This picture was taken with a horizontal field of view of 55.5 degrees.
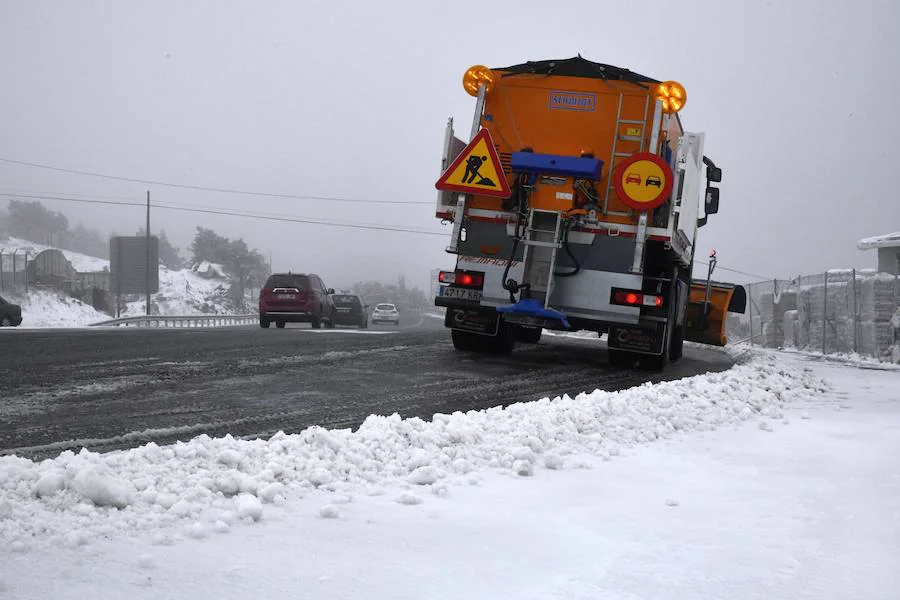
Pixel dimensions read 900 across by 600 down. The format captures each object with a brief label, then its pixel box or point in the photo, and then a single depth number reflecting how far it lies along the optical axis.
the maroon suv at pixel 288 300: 26.97
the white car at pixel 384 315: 51.81
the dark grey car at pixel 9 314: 29.19
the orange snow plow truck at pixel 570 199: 10.56
